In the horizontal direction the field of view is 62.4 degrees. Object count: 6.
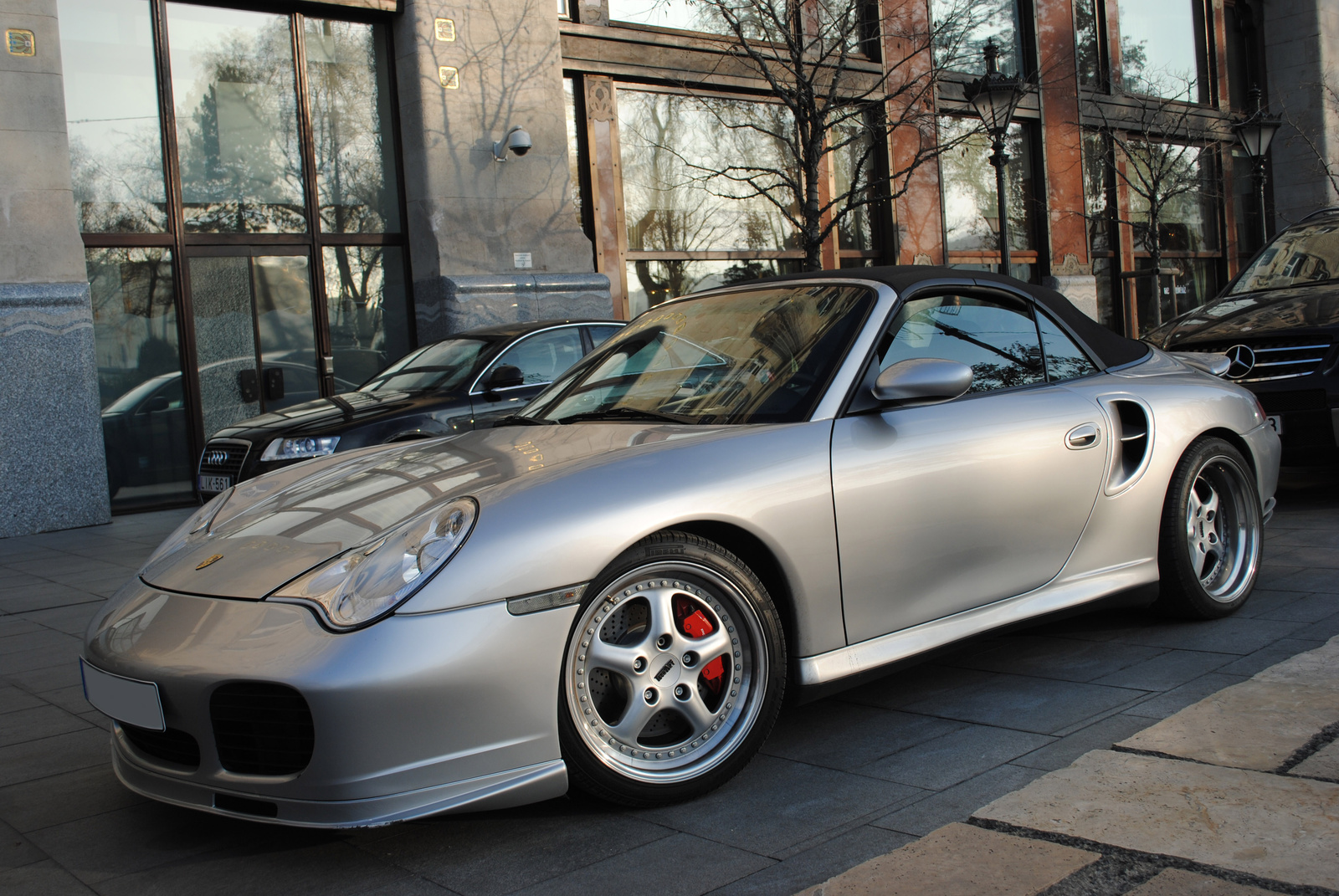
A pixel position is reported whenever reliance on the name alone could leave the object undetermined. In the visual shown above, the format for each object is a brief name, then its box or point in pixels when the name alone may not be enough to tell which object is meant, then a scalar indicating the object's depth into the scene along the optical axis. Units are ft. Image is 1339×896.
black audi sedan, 25.43
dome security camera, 41.01
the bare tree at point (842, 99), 40.01
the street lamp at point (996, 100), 37.60
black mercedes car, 21.33
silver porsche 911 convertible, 8.30
